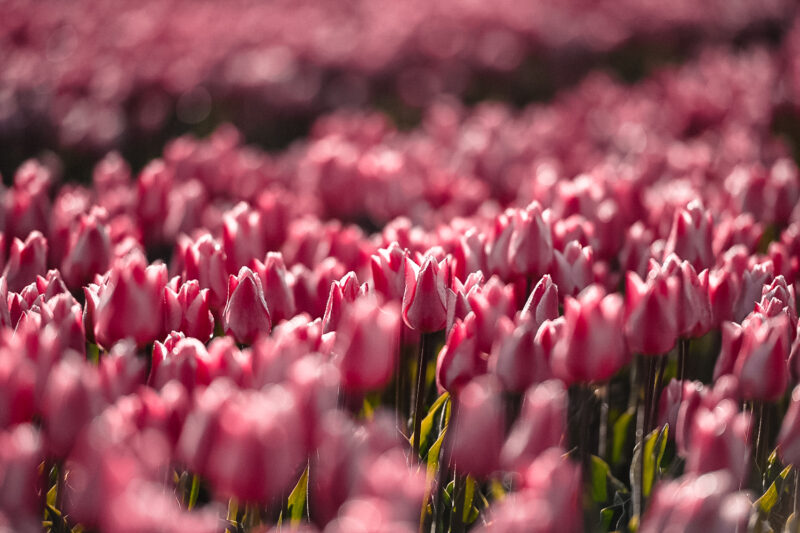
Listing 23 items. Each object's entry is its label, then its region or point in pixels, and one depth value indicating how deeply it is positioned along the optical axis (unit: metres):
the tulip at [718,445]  2.72
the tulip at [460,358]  2.83
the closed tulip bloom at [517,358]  2.80
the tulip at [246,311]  2.89
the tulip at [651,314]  2.85
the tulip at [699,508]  2.66
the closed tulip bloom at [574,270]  2.99
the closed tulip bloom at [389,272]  2.93
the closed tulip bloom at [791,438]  2.79
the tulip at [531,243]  2.99
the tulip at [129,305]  2.85
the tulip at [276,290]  2.94
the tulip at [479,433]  2.72
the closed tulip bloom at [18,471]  2.67
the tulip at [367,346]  2.77
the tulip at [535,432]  2.71
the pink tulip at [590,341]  2.80
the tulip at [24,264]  3.01
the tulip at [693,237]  3.04
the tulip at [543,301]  2.88
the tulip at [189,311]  2.89
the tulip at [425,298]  2.87
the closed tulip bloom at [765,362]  2.82
